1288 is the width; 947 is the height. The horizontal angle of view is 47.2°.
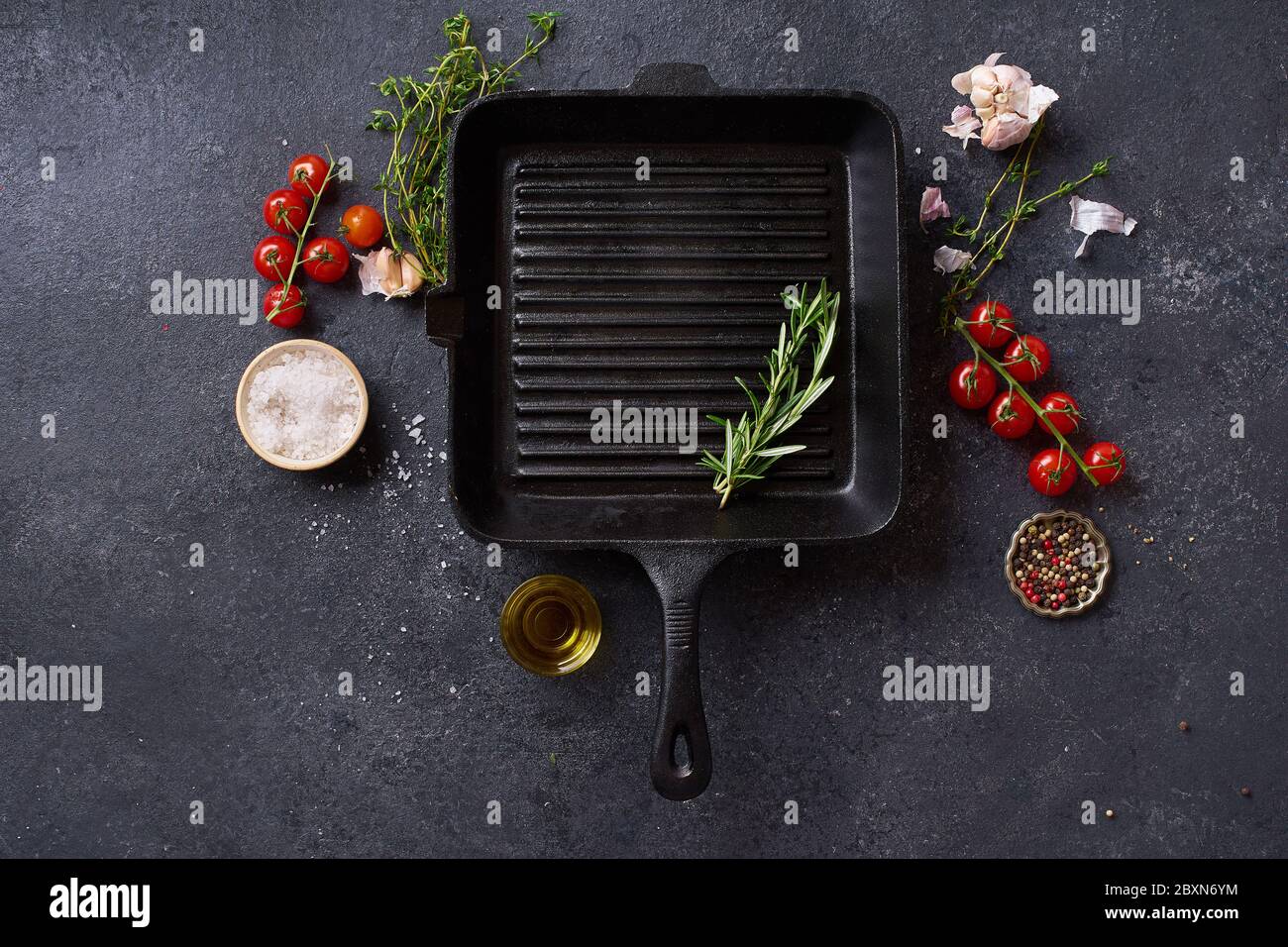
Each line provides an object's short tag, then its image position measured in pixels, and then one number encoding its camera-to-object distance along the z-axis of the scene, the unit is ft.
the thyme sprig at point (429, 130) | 2.92
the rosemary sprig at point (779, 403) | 2.80
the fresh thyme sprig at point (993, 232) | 2.95
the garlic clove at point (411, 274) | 2.93
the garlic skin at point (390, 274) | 2.93
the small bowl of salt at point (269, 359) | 2.86
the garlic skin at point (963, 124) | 2.95
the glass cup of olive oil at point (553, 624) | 2.91
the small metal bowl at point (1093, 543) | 2.95
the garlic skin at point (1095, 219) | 2.97
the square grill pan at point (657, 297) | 2.88
